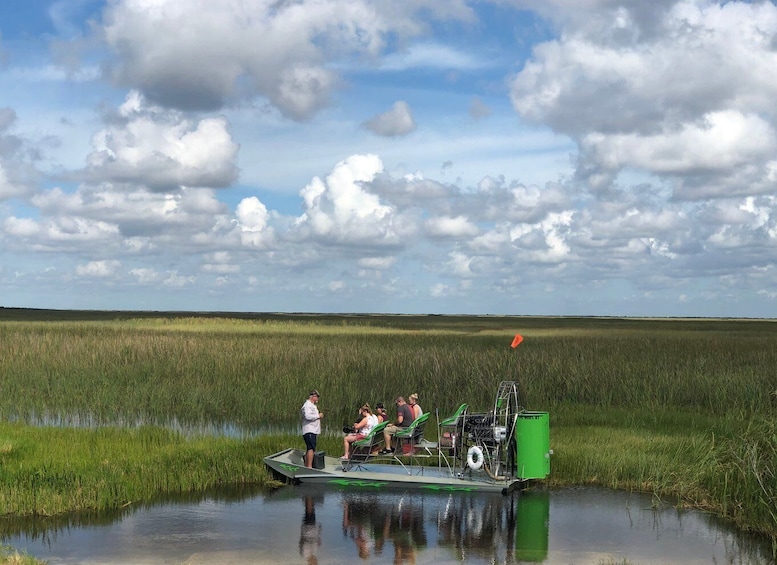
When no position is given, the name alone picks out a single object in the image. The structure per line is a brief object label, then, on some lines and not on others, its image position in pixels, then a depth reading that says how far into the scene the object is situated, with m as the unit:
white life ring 14.78
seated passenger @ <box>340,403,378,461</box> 16.04
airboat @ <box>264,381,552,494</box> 14.84
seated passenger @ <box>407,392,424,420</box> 16.79
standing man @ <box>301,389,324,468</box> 16.34
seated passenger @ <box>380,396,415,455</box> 15.82
